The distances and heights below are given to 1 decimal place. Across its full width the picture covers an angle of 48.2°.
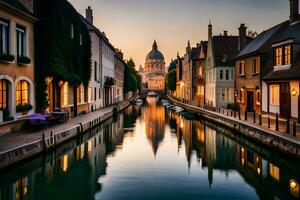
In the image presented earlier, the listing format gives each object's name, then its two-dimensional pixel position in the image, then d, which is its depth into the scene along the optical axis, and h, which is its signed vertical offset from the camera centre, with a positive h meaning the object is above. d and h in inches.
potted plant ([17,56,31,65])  874.6 +92.7
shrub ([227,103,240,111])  1685.9 -60.2
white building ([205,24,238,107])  1920.5 +148.4
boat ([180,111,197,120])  1827.0 -115.0
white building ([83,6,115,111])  1749.5 +143.9
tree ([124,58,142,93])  3632.1 +153.8
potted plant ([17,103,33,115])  869.3 -34.4
